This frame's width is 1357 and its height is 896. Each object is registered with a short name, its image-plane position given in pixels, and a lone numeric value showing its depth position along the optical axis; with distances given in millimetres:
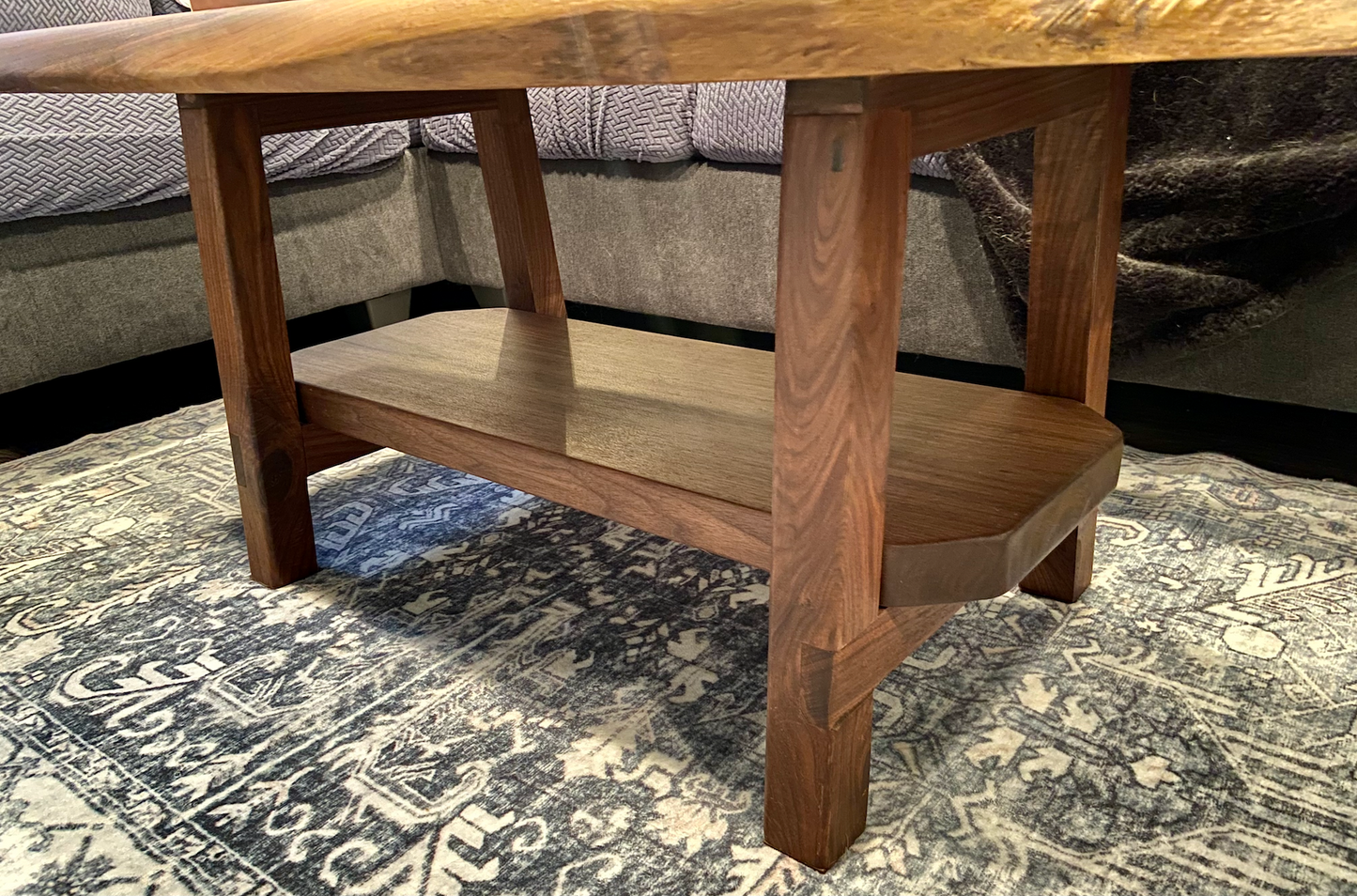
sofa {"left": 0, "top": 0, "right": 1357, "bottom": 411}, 1435
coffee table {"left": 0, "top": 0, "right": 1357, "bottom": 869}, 497
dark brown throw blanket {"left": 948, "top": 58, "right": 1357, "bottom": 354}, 1144
